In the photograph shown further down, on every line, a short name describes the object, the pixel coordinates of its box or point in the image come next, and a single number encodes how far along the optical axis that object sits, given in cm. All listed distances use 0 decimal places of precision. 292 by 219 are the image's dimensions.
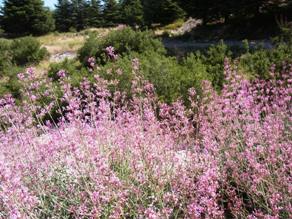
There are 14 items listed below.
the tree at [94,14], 4766
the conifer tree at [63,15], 5006
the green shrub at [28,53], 2506
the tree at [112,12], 4678
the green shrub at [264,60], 844
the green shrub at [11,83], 1384
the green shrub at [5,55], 2272
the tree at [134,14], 3932
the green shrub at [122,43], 1612
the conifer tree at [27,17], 4134
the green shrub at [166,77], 820
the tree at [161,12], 3428
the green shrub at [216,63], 885
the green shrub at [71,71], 974
